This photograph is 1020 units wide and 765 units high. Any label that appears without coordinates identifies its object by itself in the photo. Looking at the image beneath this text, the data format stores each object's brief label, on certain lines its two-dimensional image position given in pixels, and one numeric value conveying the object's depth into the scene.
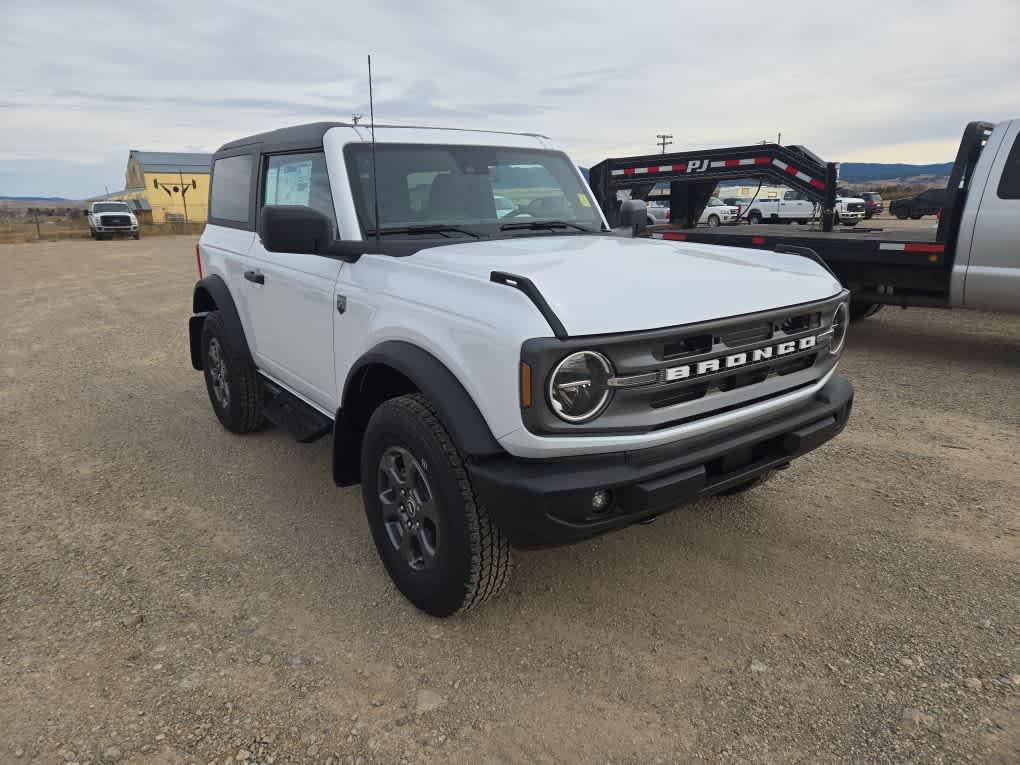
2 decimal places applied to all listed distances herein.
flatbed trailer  6.66
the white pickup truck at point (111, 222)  30.58
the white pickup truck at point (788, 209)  29.58
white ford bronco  2.36
